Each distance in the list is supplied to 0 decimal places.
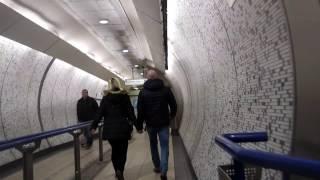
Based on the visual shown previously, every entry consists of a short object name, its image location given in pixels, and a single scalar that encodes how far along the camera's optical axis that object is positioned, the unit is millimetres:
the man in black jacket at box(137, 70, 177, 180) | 3894
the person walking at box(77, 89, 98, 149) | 7357
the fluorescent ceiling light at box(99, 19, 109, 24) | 7089
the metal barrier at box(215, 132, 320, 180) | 739
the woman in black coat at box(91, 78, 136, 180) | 3704
